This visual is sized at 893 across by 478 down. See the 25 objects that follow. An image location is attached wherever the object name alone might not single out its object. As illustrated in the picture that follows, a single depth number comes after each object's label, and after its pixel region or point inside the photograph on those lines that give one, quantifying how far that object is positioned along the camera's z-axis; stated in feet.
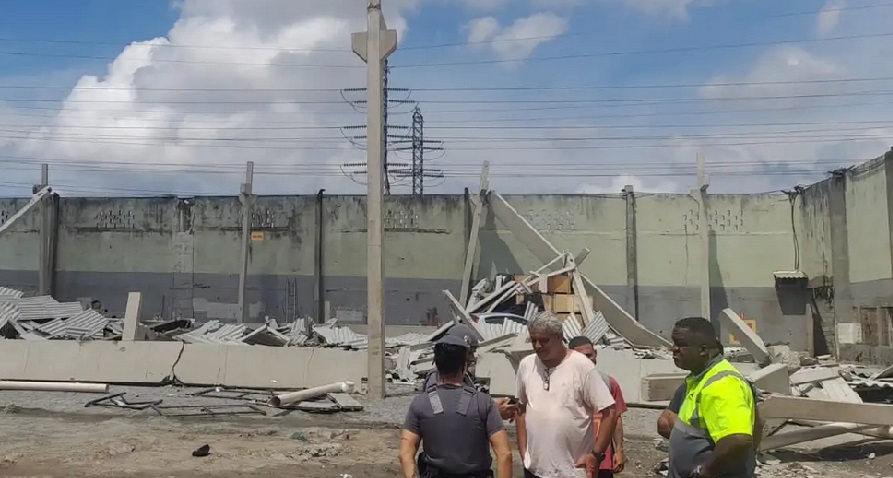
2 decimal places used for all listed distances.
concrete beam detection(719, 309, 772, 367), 43.14
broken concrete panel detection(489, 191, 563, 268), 81.82
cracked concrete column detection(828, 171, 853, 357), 72.59
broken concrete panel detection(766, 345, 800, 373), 46.97
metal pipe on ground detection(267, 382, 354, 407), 40.63
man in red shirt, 15.96
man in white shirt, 13.53
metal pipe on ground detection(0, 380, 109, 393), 44.14
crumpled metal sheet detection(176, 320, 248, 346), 55.01
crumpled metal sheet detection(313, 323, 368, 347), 61.25
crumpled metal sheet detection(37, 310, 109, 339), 56.34
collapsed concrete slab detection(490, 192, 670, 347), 68.49
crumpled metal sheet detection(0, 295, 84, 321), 59.36
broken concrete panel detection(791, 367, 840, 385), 38.29
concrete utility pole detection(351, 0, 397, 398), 44.45
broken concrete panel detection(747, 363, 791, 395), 34.22
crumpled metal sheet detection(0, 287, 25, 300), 66.92
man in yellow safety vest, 11.12
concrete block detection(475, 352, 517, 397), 43.52
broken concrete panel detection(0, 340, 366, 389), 47.21
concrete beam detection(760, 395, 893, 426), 27.55
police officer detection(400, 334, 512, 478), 12.18
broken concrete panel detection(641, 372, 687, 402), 33.96
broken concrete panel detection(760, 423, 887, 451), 28.30
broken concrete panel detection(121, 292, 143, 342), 50.19
